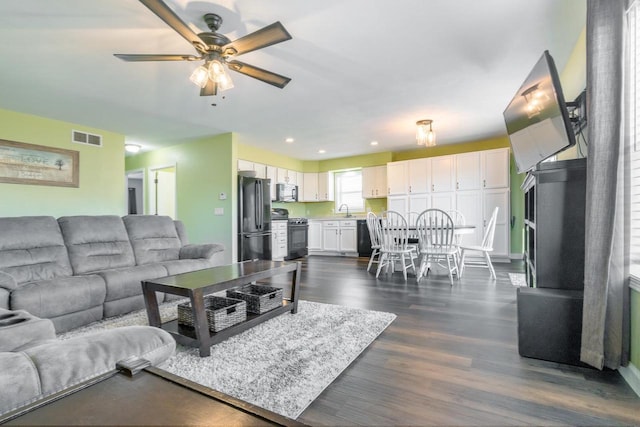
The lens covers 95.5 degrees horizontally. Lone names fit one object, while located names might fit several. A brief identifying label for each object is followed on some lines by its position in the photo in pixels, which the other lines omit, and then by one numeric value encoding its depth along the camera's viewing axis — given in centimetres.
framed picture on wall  406
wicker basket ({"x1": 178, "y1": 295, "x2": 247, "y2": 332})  206
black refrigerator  529
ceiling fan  193
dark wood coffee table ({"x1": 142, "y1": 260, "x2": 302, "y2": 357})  186
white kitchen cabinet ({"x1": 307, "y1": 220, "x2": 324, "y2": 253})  729
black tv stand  177
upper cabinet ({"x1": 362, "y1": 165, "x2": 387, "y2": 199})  689
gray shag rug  148
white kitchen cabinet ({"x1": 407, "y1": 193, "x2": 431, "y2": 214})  617
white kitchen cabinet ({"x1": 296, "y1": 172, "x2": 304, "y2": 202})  758
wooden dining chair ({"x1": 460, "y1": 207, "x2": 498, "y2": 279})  405
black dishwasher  662
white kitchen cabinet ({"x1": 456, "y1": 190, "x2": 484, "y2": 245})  567
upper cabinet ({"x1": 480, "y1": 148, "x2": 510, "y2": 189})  544
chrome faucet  772
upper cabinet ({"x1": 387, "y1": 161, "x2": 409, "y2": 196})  640
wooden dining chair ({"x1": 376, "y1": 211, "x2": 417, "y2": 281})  417
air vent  472
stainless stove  662
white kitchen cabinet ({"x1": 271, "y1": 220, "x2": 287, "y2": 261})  610
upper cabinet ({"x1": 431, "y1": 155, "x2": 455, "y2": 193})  592
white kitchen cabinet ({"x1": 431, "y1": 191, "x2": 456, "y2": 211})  591
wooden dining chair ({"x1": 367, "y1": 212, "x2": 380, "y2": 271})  451
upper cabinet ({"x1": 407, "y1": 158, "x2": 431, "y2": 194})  617
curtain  154
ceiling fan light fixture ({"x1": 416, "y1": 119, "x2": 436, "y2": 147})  458
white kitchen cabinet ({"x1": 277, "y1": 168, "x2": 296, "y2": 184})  693
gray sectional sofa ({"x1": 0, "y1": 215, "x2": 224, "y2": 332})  224
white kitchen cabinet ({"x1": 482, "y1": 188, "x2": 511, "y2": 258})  542
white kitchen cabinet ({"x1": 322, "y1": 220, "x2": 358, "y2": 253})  682
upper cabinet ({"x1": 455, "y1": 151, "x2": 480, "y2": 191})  569
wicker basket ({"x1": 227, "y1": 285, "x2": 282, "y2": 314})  245
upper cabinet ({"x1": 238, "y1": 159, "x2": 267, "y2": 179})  588
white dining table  395
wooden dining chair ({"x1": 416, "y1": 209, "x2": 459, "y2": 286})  383
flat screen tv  179
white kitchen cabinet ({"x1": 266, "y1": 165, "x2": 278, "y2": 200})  661
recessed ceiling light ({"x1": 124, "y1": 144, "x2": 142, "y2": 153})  592
